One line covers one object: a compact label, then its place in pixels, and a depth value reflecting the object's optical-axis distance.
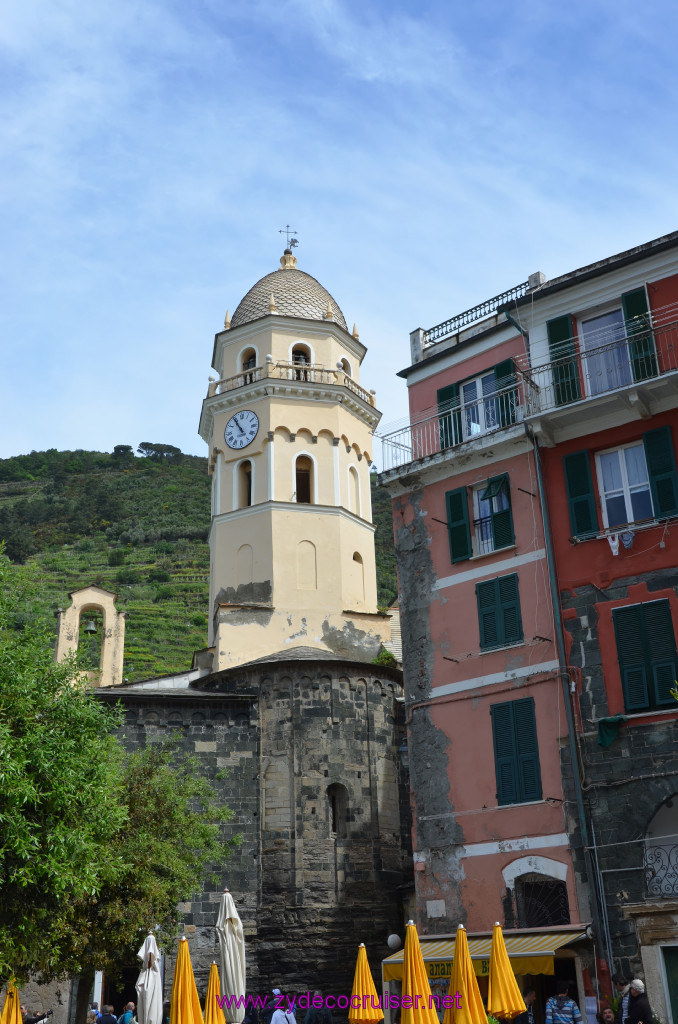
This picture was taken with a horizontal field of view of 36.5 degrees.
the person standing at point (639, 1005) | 13.96
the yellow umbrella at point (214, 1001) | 15.44
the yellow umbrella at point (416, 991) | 14.05
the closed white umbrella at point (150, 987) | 16.83
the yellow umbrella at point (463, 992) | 13.52
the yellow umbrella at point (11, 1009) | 16.47
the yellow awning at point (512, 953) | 15.96
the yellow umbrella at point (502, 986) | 13.93
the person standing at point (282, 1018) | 20.98
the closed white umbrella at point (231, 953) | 17.22
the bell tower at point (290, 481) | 30.23
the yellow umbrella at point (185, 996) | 14.75
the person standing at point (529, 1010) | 16.64
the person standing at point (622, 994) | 14.27
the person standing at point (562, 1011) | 14.77
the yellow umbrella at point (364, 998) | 15.93
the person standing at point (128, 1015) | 21.71
